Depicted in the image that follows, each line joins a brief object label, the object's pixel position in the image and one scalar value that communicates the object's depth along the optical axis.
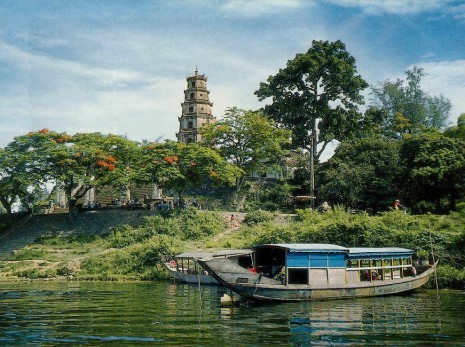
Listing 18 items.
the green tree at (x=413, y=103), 61.44
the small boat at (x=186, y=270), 26.81
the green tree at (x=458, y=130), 44.47
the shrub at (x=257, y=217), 40.22
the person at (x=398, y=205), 33.89
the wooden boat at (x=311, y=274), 18.30
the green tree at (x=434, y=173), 34.72
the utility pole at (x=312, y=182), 43.04
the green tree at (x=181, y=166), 40.99
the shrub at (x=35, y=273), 31.98
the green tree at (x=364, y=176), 40.84
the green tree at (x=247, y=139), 45.97
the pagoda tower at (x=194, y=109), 61.37
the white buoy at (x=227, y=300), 18.09
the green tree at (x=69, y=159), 40.28
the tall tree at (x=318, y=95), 48.88
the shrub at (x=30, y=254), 36.00
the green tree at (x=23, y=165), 39.44
